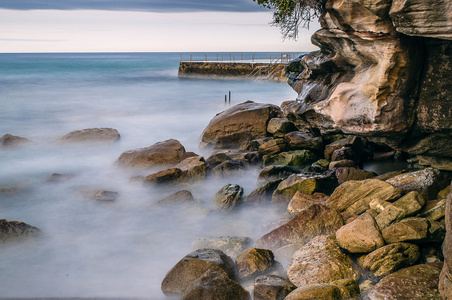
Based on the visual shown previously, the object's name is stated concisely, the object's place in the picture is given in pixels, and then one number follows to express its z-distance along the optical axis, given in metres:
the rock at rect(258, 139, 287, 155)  13.25
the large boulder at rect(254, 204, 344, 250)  7.74
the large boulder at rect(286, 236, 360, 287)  6.34
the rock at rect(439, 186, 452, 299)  5.23
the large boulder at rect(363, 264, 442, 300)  5.58
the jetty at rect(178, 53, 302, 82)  47.78
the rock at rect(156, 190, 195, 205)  10.55
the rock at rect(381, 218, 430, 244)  6.43
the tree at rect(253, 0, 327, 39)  12.27
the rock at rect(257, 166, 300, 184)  11.53
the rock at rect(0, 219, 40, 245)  8.65
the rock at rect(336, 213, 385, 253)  6.57
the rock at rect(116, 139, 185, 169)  13.66
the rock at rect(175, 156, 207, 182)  12.09
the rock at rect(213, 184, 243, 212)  10.14
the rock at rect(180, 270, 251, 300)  5.80
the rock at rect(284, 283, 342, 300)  5.55
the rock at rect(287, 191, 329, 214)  9.05
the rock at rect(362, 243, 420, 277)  6.29
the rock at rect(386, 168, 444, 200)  8.15
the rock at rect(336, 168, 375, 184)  9.87
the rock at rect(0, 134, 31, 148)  17.27
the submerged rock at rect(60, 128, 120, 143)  17.73
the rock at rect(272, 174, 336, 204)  9.59
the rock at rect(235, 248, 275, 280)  6.92
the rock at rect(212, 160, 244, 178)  12.41
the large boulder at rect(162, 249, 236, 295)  6.61
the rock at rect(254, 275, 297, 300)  6.14
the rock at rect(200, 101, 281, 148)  15.77
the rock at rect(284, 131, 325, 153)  12.88
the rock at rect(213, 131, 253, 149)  15.23
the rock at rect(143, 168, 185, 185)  11.97
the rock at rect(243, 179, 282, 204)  10.24
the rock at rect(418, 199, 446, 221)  6.93
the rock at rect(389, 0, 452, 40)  5.64
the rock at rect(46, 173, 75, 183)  13.16
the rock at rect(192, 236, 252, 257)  7.94
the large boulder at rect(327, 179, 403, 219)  7.77
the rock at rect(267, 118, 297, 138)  14.73
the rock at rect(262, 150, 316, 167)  12.47
